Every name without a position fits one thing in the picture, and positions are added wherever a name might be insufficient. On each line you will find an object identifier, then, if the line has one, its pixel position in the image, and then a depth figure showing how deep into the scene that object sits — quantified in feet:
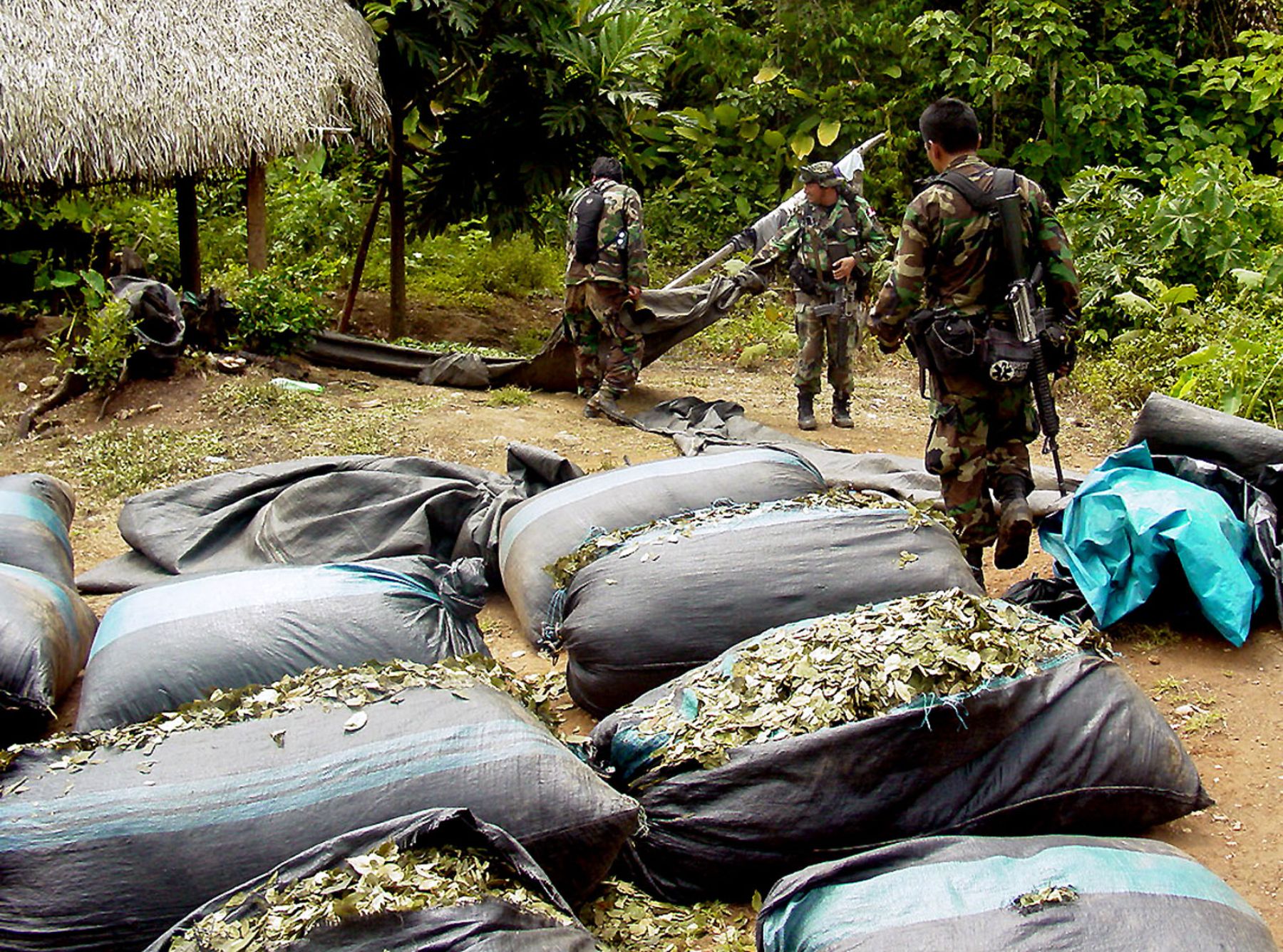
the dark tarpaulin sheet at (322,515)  14.10
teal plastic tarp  11.92
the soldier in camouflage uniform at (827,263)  21.85
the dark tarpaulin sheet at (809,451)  16.87
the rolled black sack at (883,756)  8.17
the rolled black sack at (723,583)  10.43
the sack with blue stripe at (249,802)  6.90
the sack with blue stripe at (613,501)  12.51
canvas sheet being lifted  24.62
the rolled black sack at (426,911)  6.20
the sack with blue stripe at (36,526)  12.76
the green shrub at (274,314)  24.79
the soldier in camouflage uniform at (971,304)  12.86
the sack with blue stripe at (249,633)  9.57
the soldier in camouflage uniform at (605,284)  22.65
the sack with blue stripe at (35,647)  10.18
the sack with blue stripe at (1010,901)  6.57
